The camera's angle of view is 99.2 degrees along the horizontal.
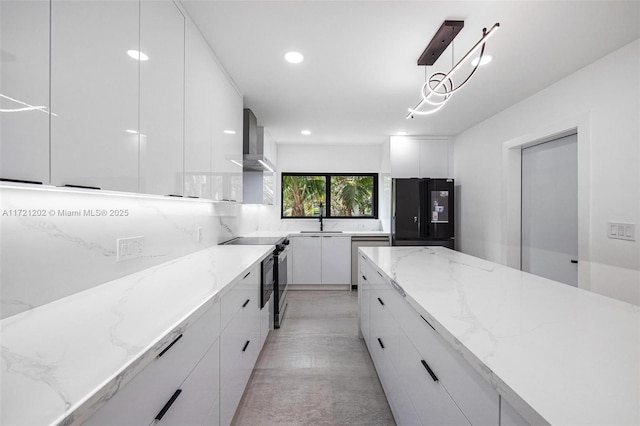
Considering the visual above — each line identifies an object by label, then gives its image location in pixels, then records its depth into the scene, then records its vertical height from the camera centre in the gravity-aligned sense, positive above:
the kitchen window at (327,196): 5.02 +0.35
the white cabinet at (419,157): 4.40 +0.94
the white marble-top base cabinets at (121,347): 0.55 -0.36
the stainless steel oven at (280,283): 2.90 -0.80
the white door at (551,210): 2.60 +0.07
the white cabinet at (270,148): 4.01 +1.06
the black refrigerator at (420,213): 4.14 +0.04
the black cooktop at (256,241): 2.85 -0.30
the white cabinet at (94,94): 0.83 +0.42
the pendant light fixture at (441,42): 1.69 +1.19
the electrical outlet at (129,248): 1.40 -0.19
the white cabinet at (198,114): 1.69 +0.68
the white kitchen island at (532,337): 0.53 -0.35
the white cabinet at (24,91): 0.68 +0.33
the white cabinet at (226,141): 2.15 +0.64
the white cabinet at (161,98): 1.25 +0.59
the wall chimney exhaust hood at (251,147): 2.95 +0.76
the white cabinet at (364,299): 2.29 -0.76
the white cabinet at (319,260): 4.34 -0.73
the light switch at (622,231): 2.00 -0.11
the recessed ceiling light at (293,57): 2.07 +1.23
